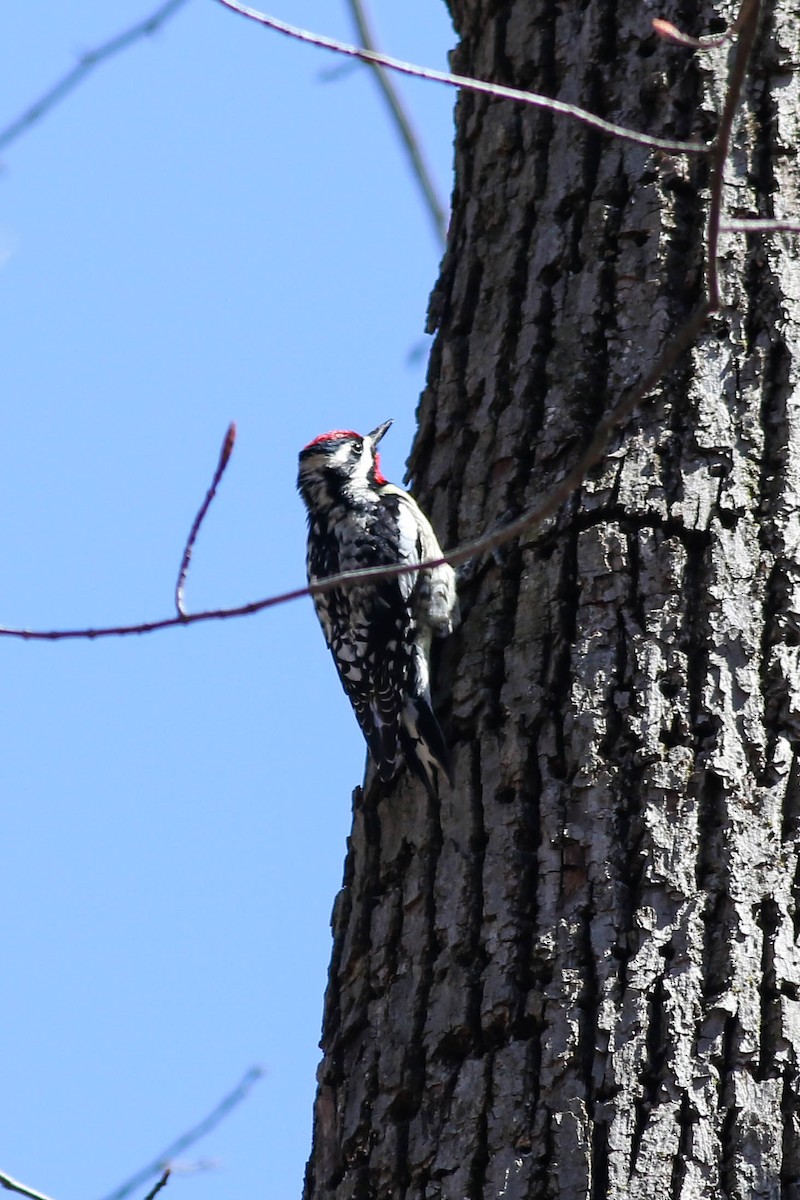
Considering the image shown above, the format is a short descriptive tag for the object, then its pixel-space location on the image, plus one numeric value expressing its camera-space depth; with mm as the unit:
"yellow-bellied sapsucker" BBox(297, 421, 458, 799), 7258
